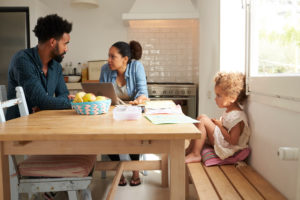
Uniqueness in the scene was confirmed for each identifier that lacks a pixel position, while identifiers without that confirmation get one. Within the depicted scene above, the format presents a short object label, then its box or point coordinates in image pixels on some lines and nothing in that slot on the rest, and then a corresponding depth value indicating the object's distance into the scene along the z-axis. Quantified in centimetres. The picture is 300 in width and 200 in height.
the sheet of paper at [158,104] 199
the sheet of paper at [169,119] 130
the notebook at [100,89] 186
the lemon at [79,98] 160
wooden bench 127
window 127
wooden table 109
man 196
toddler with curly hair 178
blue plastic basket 160
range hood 407
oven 442
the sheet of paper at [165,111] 163
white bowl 464
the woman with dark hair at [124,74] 259
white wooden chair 134
